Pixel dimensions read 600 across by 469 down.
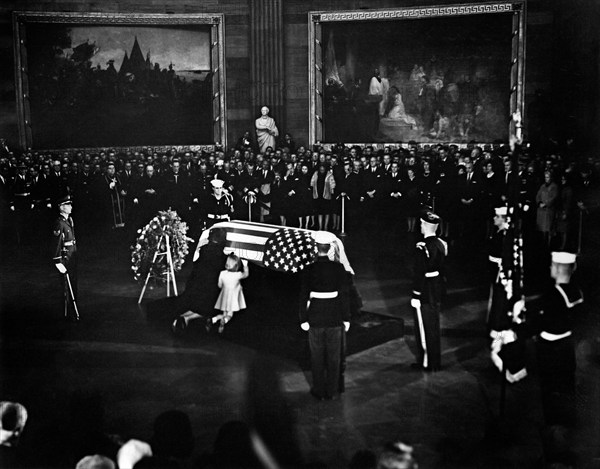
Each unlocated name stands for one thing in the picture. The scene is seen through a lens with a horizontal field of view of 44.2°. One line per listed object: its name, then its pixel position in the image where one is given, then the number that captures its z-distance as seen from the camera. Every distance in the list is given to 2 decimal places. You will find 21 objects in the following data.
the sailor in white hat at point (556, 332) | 6.61
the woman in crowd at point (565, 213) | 13.19
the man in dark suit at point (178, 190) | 16.16
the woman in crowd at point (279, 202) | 16.23
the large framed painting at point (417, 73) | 18.83
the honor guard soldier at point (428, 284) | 8.12
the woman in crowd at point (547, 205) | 13.41
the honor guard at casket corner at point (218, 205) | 12.03
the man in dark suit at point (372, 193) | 16.12
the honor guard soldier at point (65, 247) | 9.95
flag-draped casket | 9.48
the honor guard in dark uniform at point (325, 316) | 7.48
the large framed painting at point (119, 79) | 19.39
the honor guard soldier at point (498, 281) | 8.19
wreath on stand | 10.85
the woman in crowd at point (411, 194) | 15.48
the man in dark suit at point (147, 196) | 16.39
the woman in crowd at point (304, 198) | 16.11
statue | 19.92
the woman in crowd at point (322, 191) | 16.25
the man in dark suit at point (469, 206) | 14.59
